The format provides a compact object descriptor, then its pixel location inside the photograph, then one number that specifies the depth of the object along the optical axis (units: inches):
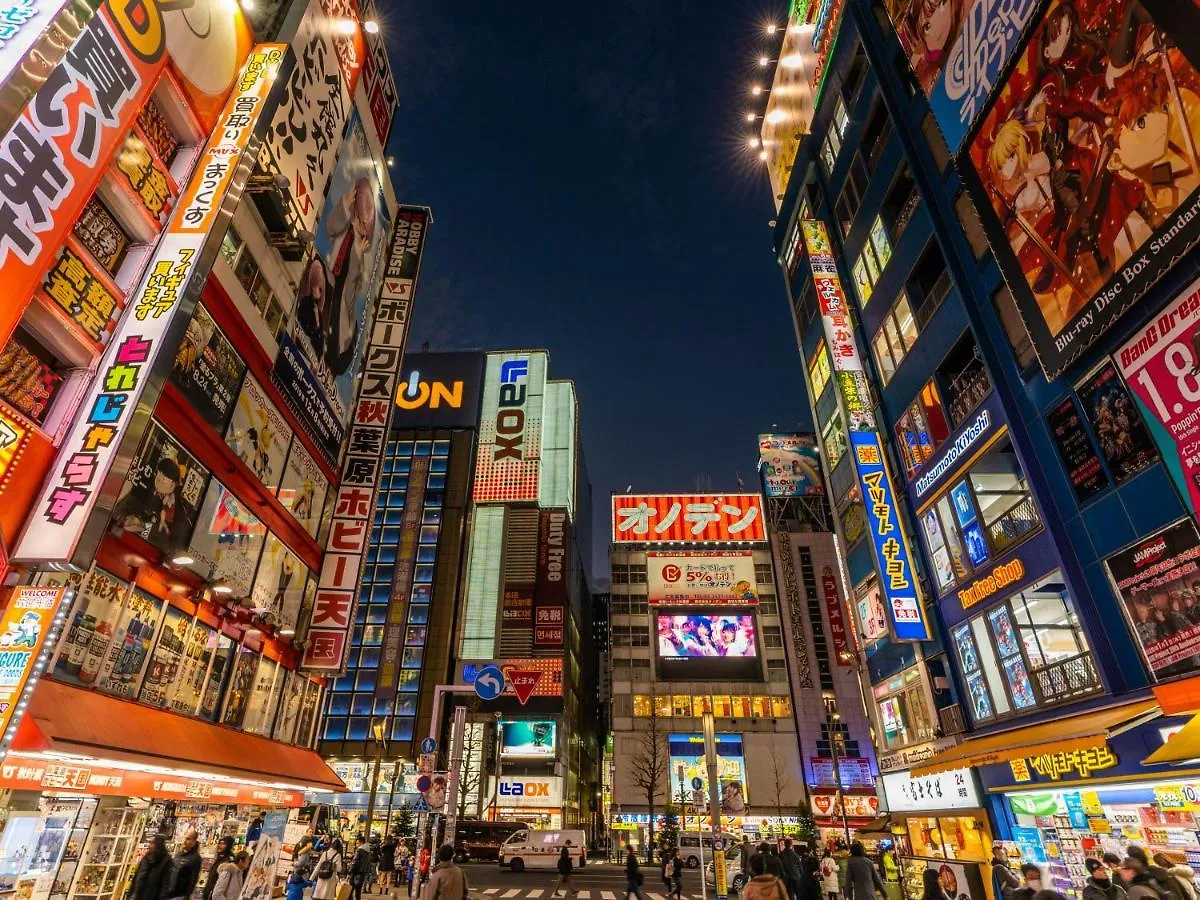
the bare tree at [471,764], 2272.4
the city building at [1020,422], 447.2
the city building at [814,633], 2345.0
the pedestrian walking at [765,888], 287.4
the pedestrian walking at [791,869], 642.2
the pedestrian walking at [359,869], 689.0
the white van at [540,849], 1342.3
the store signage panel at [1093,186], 411.5
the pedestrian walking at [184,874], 381.4
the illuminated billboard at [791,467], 2440.9
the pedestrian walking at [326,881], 514.0
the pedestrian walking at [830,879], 714.2
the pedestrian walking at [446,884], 330.0
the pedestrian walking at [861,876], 492.7
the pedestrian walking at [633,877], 726.5
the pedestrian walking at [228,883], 442.0
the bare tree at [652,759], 2282.2
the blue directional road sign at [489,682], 554.9
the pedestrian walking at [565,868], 1105.2
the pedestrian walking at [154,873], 360.5
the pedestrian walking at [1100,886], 337.1
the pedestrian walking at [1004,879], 401.5
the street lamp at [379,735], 1125.9
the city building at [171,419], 351.6
